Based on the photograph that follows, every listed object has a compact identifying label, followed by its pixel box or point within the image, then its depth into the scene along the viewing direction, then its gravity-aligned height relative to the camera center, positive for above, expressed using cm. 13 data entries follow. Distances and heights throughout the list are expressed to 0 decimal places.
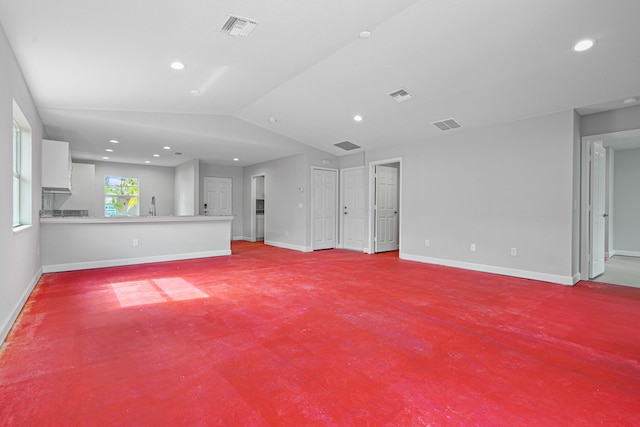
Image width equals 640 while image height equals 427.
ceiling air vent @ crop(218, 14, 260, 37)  285 +169
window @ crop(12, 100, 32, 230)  381 +48
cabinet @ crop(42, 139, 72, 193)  509 +74
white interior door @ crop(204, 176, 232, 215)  979 +47
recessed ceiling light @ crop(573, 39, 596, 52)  316 +164
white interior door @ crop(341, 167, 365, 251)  772 +3
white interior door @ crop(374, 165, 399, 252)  749 +1
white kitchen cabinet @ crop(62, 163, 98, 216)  766 +53
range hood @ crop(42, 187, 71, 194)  540 +38
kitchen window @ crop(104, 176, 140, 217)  930 +43
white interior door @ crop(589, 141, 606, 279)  488 +1
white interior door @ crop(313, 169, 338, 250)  789 +4
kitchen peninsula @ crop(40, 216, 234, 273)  520 -54
